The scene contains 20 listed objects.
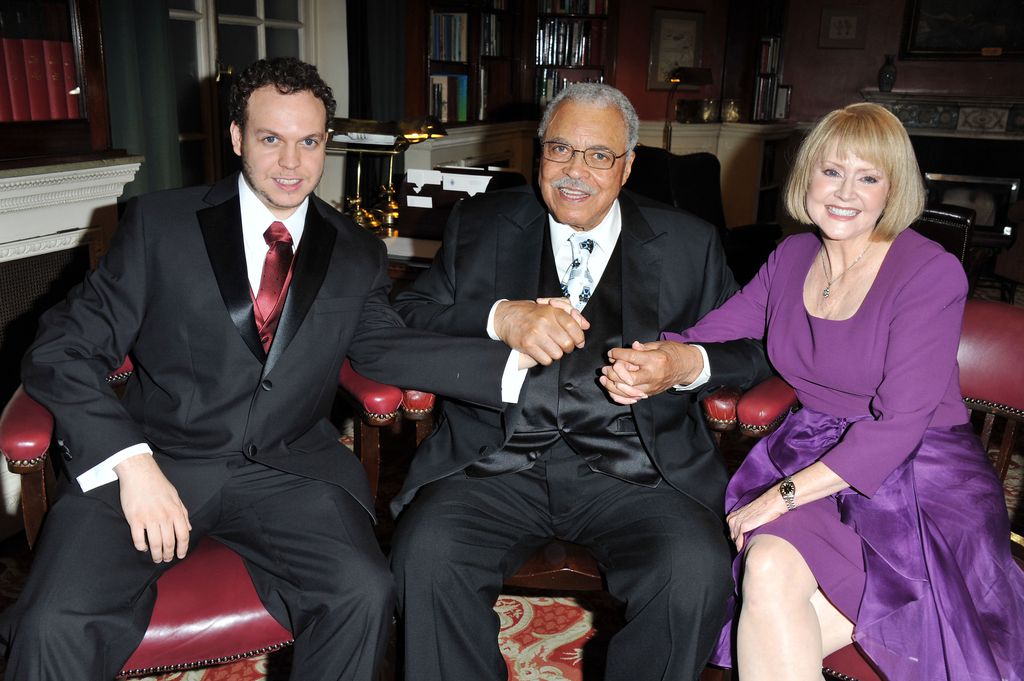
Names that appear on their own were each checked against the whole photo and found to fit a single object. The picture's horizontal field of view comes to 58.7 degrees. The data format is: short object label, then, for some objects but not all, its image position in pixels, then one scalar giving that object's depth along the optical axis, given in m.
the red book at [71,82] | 2.57
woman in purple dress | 1.58
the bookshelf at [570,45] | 7.29
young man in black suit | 1.64
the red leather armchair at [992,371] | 2.02
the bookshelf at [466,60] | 5.48
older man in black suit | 1.74
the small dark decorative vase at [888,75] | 7.96
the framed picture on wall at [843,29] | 8.09
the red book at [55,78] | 2.53
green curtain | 3.07
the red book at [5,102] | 2.42
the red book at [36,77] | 2.47
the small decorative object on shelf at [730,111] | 8.23
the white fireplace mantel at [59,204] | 2.44
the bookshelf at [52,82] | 2.45
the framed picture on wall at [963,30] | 7.50
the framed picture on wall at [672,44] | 8.00
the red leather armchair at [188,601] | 1.58
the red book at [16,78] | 2.43
